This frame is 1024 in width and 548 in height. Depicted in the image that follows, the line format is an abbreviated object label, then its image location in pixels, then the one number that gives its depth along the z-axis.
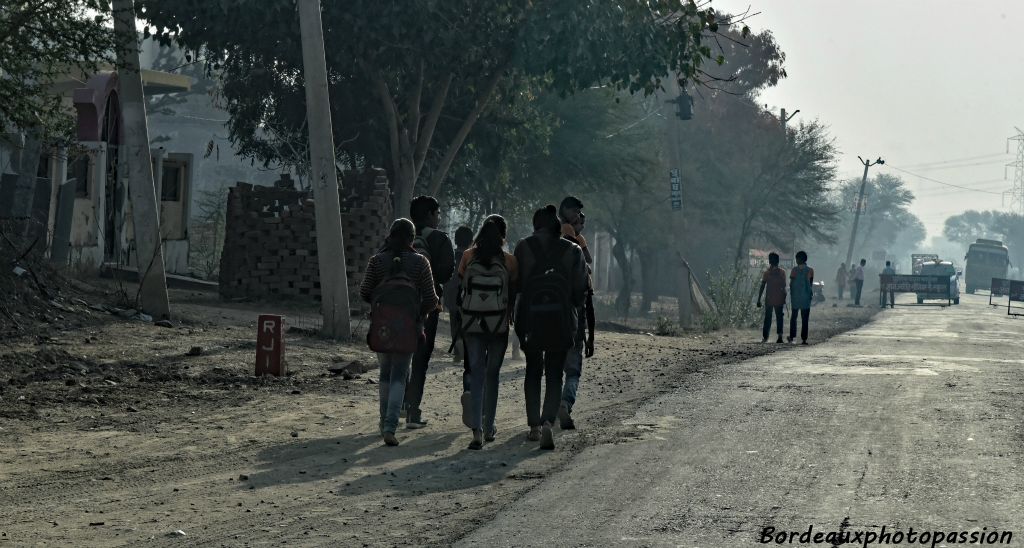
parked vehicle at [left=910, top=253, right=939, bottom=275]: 101.95
